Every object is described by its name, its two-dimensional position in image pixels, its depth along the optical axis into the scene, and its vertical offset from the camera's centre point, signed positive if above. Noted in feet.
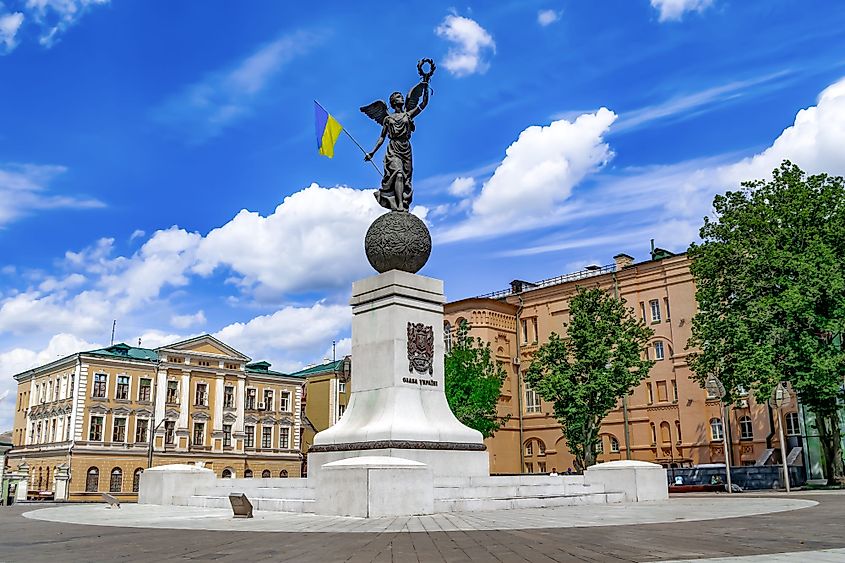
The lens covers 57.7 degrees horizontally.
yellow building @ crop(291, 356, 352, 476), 247.50 +19.71
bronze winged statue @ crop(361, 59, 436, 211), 72.74 +29.44
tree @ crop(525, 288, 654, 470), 135.54 +15.03
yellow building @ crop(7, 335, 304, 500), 191.75 +11.72
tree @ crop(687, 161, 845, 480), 103.09 +22.01
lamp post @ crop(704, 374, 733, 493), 98.96 +9.14
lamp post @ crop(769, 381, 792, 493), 94.84 +6.62
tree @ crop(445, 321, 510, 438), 154.81 +13.21
